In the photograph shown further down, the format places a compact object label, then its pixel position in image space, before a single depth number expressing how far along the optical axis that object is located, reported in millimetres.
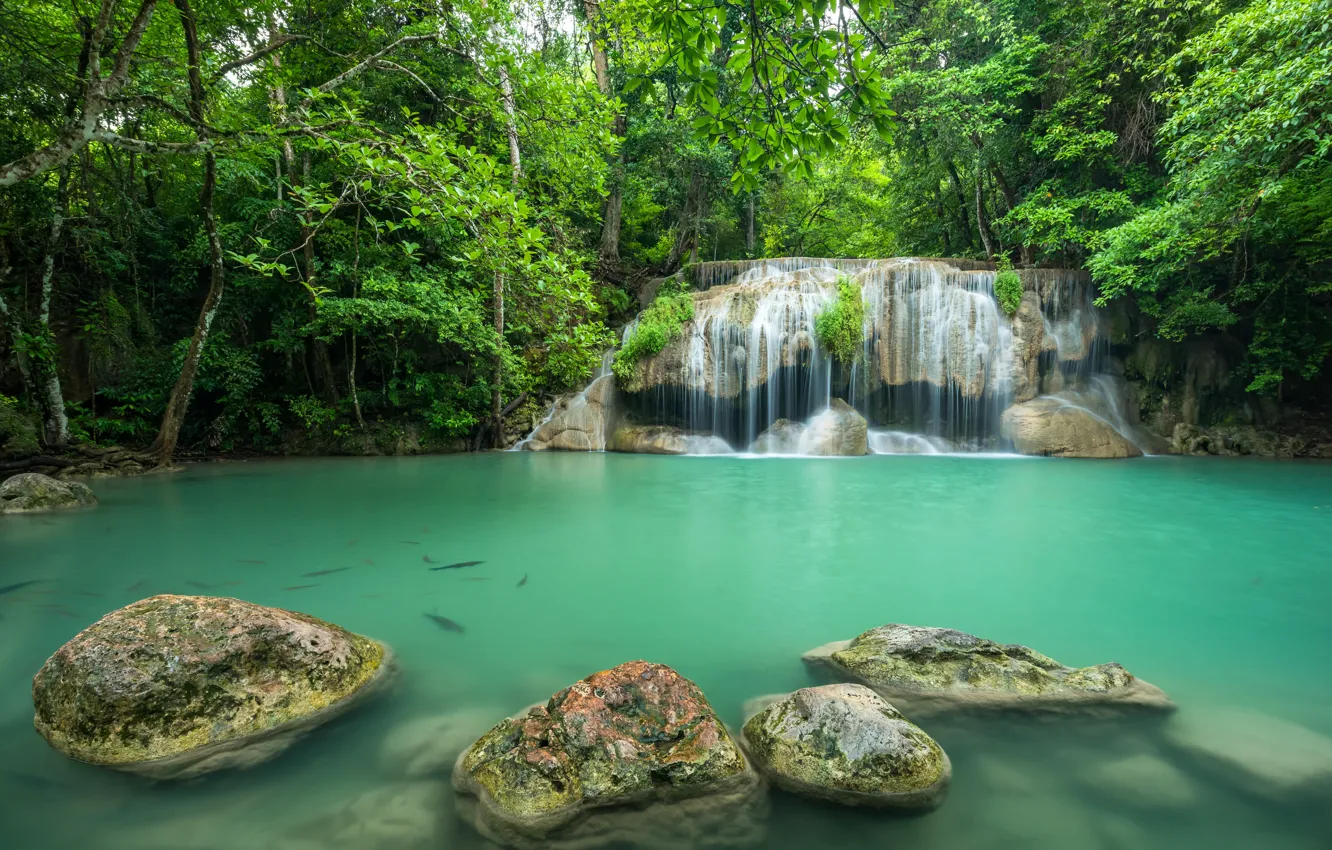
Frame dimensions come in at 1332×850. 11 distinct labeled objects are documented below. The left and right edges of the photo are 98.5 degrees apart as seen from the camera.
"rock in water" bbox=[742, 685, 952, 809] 1958
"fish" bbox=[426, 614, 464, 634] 3417
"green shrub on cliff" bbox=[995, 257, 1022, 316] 13758
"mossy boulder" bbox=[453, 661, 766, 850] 1803
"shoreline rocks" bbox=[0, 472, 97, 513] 6293
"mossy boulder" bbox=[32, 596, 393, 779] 2139
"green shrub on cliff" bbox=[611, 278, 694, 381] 13883
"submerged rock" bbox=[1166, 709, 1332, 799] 2025
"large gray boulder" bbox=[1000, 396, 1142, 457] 12555
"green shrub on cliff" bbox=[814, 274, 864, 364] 13859
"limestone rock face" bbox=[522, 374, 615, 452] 13805
